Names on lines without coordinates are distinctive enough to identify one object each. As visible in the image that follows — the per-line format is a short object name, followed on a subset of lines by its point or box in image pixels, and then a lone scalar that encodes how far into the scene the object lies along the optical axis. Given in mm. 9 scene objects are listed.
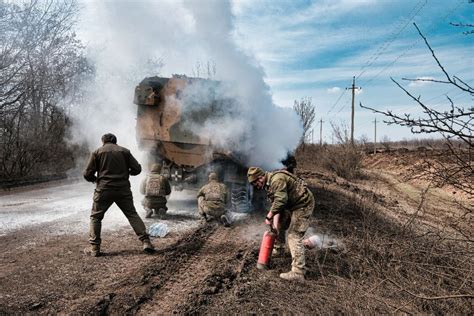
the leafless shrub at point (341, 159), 23172
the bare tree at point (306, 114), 33750
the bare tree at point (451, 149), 2842
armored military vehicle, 10875
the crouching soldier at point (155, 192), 9477
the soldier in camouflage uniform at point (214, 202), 9195
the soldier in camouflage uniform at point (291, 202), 5719
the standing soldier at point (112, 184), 6684
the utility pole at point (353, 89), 39938
